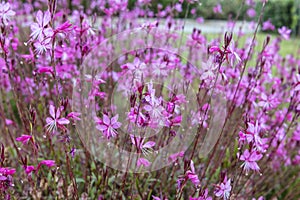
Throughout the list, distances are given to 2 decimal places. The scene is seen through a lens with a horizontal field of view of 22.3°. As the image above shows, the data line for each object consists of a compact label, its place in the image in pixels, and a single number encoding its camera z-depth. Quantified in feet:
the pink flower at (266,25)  5.35
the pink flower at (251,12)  5.91
